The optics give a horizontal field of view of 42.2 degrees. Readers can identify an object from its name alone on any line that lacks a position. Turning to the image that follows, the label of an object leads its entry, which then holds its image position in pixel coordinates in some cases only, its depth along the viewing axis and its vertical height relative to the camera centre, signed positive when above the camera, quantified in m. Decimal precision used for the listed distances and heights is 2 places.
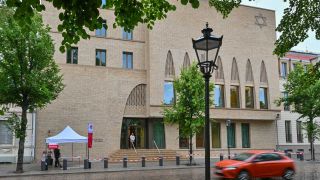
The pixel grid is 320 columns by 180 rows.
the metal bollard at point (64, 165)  27.83 -2.36
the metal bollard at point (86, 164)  28.48 -2.36
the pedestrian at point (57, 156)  30.12 -1.90
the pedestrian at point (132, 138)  39.28 -0.83
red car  18.11 -1.67
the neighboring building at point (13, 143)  34.28 -1.09
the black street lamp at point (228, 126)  41.97 +0.31
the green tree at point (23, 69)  25.92 +3.83
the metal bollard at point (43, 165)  27.52 -2.34
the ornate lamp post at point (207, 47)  9.20 +1.86
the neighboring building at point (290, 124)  49.47 +0.56
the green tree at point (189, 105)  33.22 +1.93
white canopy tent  30.25 -0.62
